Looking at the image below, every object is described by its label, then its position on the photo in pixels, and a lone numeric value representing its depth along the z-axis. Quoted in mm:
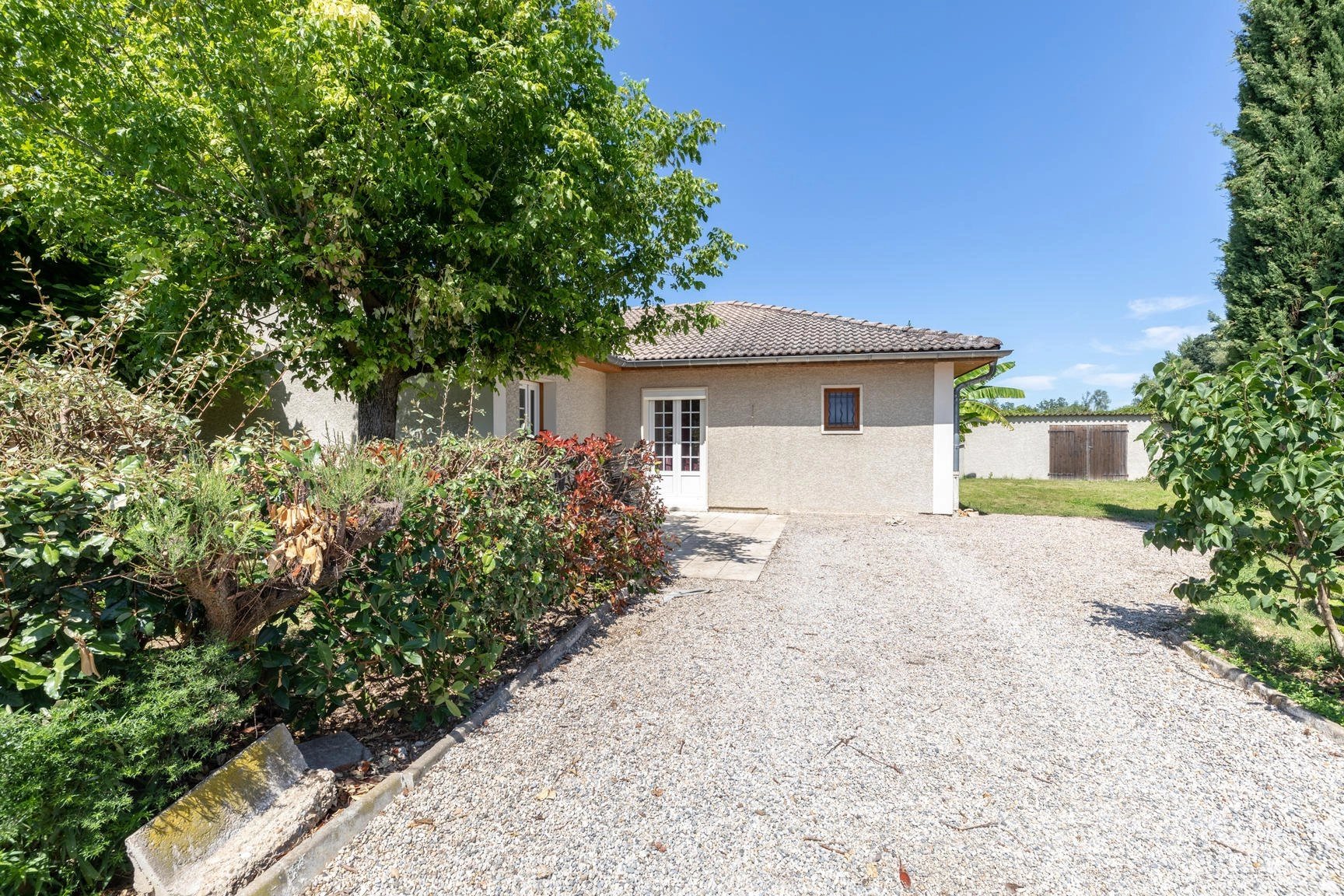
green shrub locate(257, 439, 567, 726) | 2754
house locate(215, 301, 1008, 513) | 11656
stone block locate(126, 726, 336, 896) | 1986
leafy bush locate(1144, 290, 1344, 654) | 3600
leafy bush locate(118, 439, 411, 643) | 2047
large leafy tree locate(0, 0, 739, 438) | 5004
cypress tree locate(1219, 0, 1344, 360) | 8258
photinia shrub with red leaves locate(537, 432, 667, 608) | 4918
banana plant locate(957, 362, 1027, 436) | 17453
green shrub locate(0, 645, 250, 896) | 1724
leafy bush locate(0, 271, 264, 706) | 1869
